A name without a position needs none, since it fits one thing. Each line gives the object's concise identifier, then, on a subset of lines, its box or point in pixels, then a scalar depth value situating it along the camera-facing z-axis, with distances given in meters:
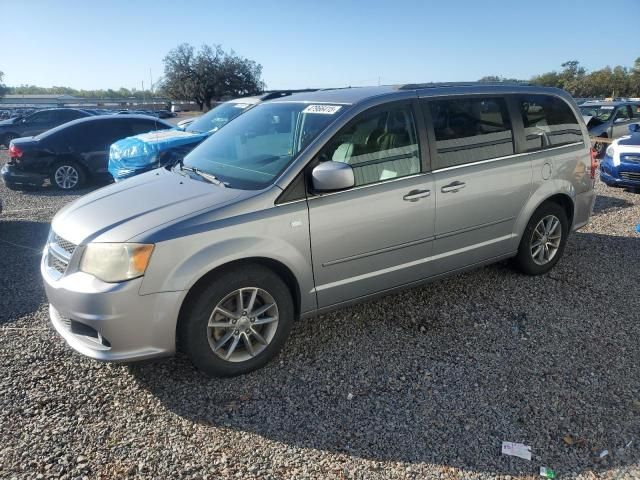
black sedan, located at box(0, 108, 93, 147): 18.50
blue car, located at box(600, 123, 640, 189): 8.43
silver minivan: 2.87
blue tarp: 7.34
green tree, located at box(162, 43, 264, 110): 62.44
